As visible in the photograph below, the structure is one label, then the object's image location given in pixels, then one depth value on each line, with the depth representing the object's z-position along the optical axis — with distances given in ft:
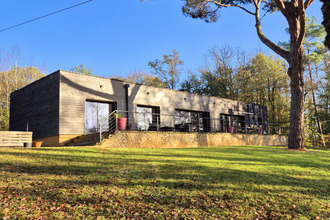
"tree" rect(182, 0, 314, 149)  41.83
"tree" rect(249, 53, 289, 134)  88.84
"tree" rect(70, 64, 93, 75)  98.53
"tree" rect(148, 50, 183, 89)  104.42
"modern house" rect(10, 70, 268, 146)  41.32
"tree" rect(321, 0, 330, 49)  31.49
